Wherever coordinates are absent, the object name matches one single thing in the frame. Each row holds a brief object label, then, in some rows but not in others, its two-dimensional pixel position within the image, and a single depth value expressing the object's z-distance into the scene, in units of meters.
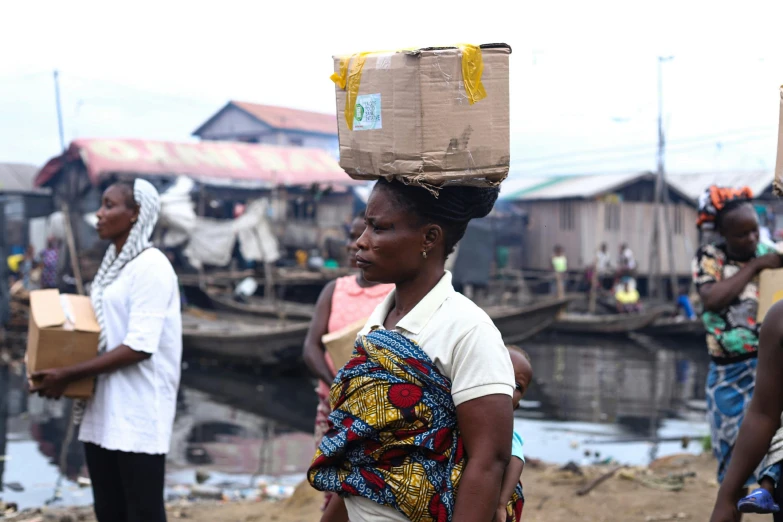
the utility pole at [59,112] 27.84
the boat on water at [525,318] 15.83
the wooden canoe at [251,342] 11.92
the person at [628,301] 21.67
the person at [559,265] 22.89
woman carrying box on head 1.65
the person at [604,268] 24.28
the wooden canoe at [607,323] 18.75
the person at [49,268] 16.64
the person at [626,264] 23.42
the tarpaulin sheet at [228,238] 19.81
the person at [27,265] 18.03
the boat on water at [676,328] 17.88
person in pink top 3.52
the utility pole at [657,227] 21.94
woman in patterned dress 3.66
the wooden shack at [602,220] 26.25
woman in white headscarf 2.98
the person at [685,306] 19.73
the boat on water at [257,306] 15.70
